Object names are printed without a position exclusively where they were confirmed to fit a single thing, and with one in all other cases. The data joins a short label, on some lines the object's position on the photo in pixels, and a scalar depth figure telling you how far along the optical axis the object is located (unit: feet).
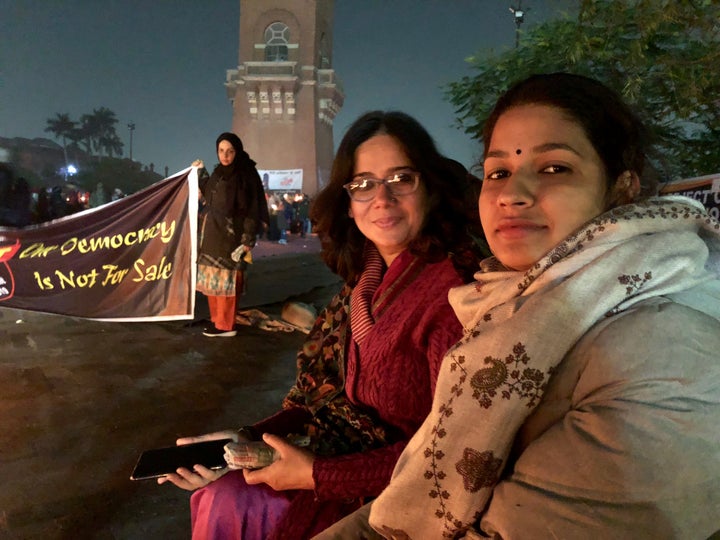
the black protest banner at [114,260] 12.89
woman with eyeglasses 4.59
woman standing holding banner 17.13
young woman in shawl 2.31
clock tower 96.12
